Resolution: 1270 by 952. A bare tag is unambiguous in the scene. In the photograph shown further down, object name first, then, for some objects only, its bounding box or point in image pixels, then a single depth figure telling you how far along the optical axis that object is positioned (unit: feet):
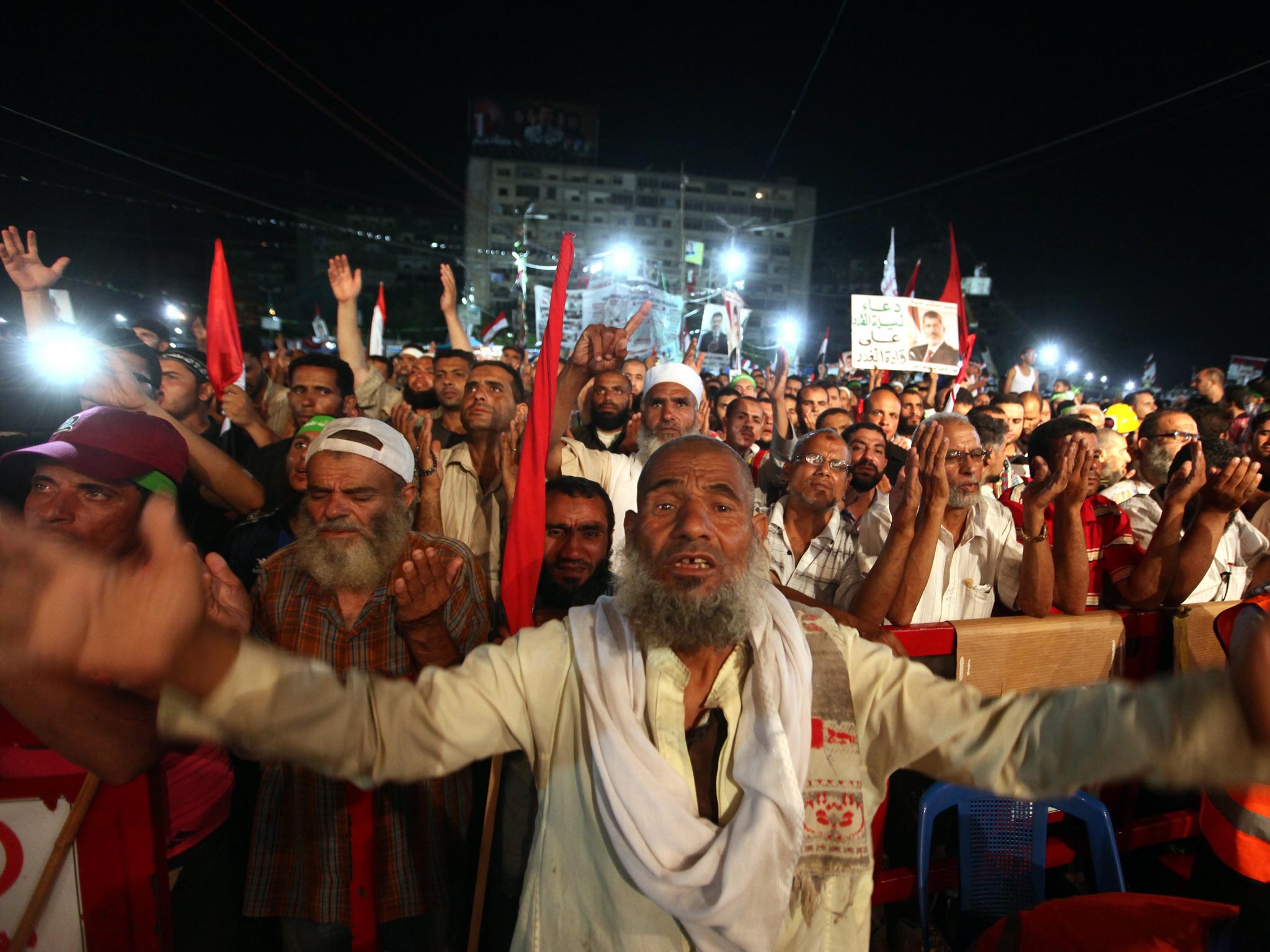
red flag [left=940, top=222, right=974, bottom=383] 25.50
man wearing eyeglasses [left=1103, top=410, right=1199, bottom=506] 13.64
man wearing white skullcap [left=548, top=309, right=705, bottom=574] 12.39
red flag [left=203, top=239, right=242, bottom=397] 17.48
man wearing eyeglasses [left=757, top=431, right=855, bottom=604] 11.10
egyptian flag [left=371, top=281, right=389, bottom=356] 36.94
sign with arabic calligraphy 24.57
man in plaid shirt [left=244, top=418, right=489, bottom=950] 6.72
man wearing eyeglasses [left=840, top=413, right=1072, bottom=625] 8.91
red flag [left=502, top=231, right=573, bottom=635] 8.13
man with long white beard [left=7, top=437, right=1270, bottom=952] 4.05
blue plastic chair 7.65
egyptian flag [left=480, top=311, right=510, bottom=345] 39.39
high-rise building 269.23
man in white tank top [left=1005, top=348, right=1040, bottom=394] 33.68
